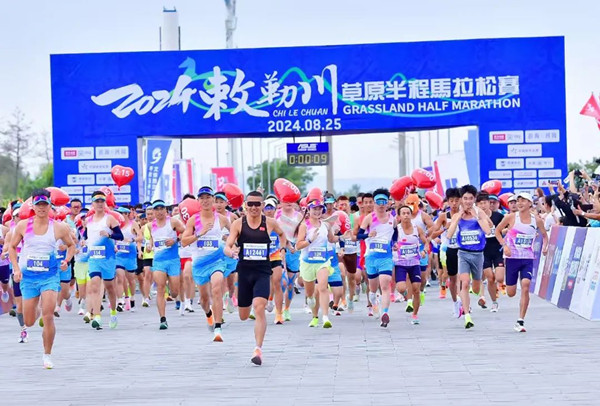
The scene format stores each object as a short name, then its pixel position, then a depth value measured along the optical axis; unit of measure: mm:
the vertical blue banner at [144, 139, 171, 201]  38062
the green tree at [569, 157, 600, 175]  82031
